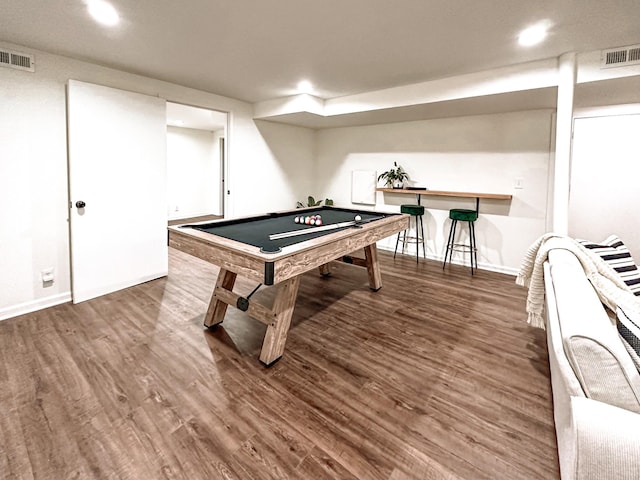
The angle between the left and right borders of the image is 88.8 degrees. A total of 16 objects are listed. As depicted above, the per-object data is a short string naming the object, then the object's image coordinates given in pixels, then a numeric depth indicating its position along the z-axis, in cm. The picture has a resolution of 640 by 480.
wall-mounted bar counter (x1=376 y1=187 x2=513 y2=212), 420
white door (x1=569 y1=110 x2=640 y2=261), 384
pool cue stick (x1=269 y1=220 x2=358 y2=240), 250
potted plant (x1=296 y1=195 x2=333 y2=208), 602
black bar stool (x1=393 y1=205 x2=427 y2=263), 488
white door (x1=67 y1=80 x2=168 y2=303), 316
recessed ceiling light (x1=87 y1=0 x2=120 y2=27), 216
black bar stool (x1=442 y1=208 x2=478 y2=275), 435
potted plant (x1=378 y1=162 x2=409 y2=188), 520
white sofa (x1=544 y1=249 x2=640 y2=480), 93
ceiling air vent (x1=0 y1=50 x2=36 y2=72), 273
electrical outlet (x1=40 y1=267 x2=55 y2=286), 314
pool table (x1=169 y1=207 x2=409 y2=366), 196
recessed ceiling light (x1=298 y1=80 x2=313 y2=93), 392
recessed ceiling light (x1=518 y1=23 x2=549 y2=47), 242
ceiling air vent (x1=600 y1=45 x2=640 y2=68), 271
